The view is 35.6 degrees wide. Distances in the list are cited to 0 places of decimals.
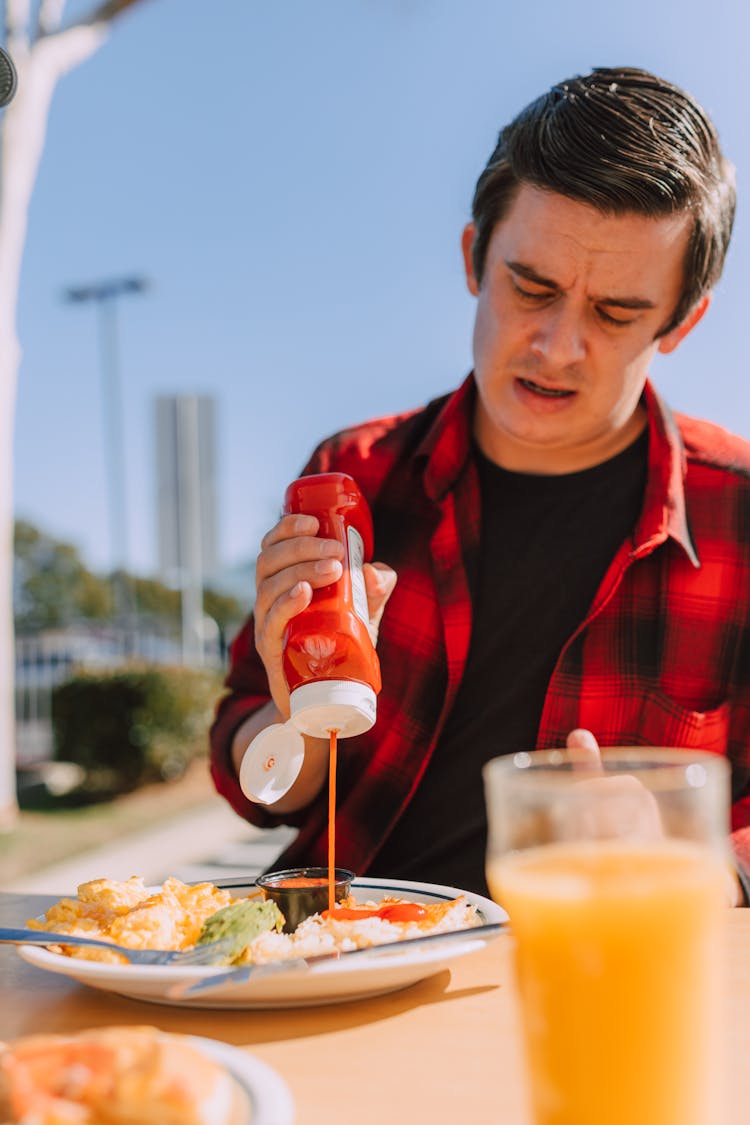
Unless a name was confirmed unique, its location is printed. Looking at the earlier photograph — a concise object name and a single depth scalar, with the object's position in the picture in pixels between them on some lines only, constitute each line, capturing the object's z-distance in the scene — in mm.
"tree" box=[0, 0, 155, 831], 8070
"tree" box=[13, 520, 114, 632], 51688
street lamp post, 17250
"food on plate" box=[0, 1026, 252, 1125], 712
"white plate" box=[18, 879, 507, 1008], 1029
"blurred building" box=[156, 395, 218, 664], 12141
